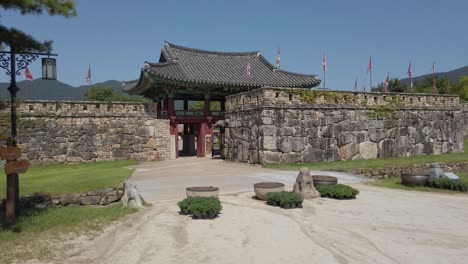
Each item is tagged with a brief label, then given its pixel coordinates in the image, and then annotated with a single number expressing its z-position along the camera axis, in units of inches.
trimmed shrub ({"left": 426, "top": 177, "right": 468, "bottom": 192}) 596.4
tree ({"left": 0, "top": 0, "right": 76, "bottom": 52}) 343.0
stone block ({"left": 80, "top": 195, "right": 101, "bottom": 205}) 454.6
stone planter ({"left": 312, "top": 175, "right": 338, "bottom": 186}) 546.3
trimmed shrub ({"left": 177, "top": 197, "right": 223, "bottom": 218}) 400.2
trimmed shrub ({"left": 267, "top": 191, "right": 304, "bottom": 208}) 454.3
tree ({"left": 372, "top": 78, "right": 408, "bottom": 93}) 2138.3
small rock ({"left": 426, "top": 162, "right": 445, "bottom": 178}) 634.8
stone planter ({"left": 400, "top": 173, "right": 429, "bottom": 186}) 628.7
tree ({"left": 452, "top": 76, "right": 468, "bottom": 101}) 2100.3
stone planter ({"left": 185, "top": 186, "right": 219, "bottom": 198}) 456.4
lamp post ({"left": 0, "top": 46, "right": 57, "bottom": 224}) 363.9
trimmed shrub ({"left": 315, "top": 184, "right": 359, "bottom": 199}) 514.5
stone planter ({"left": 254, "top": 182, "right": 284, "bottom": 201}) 492.4
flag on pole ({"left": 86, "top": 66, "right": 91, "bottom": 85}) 1240.2
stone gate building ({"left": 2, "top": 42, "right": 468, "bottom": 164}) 858.1
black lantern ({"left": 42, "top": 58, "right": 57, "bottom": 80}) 411.2
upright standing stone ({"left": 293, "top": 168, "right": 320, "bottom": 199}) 513.0
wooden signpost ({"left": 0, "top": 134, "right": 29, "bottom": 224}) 362.0
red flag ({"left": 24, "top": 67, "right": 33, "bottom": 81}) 980.4
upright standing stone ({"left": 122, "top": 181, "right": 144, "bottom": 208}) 439.8
